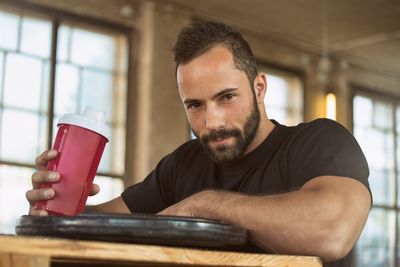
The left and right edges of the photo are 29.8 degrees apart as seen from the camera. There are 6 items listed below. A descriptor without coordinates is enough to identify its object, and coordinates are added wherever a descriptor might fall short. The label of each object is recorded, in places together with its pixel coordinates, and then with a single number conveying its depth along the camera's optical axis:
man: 1.21
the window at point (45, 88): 5.95
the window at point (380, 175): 8.76
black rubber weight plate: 0.96
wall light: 6.09
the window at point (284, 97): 7.94
